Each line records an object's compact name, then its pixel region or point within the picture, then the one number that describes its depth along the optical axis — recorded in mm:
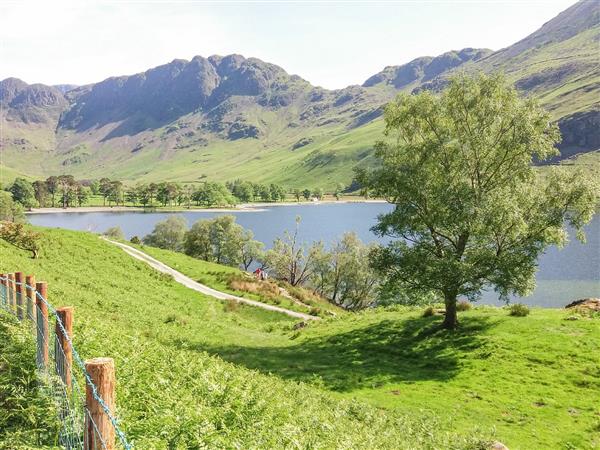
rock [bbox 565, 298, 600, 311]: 34531
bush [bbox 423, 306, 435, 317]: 39000
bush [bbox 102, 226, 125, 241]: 121525
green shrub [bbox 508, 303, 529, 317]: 35156
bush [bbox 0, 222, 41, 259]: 41969
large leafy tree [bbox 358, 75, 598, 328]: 31344
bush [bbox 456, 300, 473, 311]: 40656
